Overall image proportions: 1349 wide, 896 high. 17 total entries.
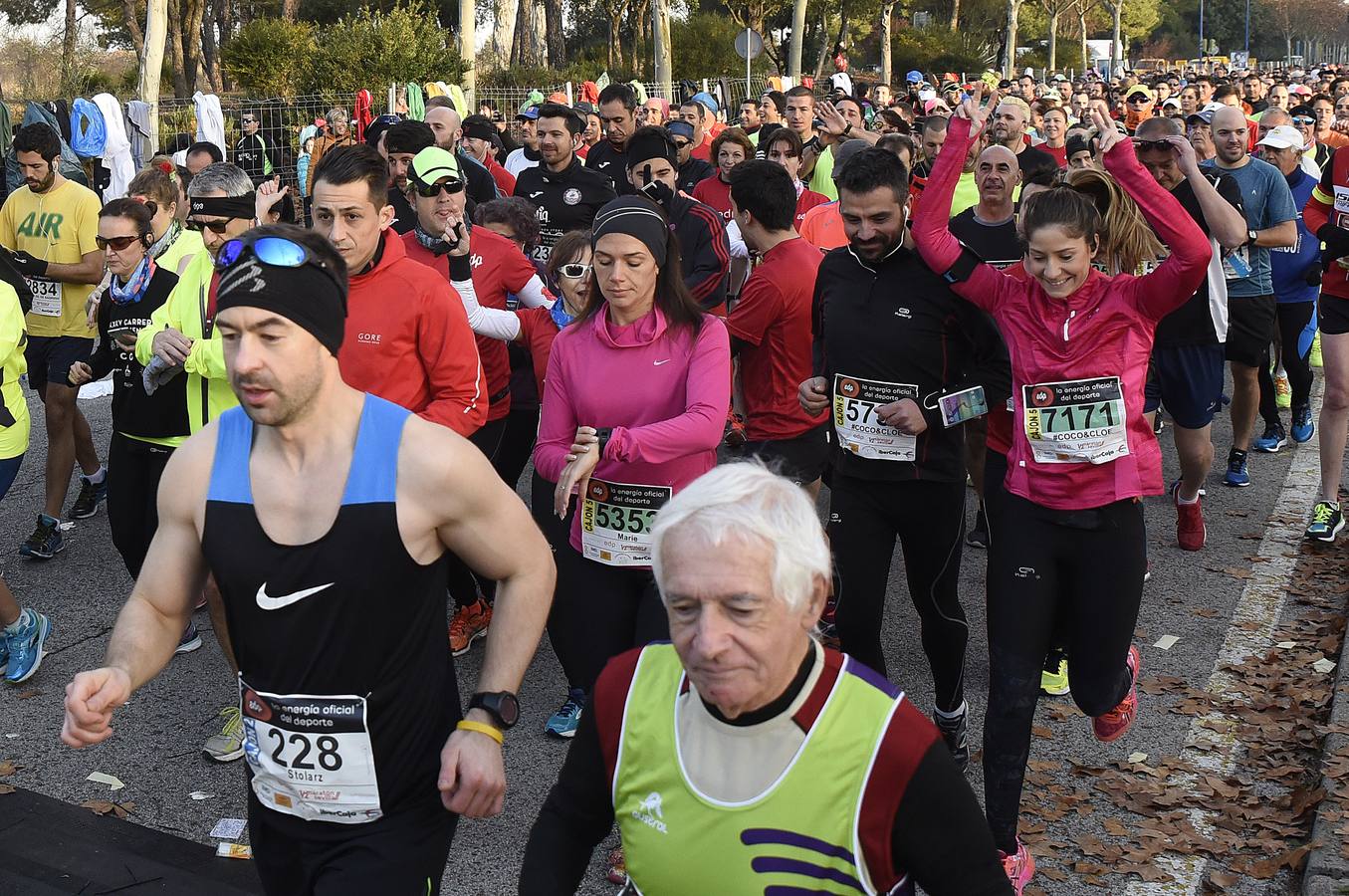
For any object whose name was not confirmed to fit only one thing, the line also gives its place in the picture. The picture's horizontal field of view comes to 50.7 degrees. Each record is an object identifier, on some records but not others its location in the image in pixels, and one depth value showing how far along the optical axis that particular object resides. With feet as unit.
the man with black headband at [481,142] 36.94
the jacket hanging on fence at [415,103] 64.64
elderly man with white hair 7.17
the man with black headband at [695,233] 24.58
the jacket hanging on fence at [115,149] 46.98
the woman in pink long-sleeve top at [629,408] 14.47
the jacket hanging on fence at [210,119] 52.03
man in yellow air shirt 25.90
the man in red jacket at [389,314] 15.20
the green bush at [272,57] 85.51
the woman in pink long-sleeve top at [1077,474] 14.01
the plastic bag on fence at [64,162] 40.24
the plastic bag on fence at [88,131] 45.83
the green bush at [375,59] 83.71
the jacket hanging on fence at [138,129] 55.57
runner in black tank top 9.03
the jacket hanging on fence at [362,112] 54.85
